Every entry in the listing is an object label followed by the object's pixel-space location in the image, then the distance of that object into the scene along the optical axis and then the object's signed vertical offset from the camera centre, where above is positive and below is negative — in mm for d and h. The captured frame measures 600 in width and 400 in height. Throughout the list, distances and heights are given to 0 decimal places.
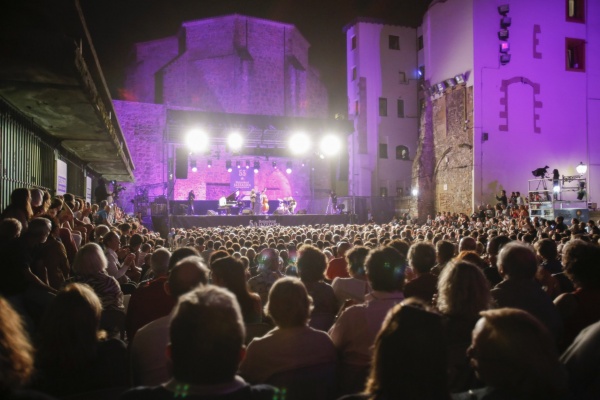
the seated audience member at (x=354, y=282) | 4715 -773
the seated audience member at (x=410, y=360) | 1785 -597
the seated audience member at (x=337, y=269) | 6465 -857
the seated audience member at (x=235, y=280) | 3779 -593
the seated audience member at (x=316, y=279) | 4434 -713
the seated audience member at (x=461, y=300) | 2961 -621
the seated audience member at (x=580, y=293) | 3471 -665
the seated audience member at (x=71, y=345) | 2287 -681
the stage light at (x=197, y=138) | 24766 +3774
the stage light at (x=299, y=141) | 25703 +3726
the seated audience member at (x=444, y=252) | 5695 -552
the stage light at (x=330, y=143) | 26500 +3724
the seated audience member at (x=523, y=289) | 3463 -660
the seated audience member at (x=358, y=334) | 2936 -818
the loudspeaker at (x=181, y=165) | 27844 +2610
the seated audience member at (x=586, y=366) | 2281 -806
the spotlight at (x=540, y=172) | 23005 +1766
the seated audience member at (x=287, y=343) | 2551 -764
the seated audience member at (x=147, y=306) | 3883 -824
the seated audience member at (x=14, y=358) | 1413 -502
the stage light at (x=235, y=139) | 25203 +3786
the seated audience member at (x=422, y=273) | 4391 -657
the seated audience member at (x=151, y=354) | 2953 -939
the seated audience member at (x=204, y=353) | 1719 -546
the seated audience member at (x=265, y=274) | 5381 -830
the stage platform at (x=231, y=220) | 22812 -642
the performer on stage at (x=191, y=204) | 27181 +252
